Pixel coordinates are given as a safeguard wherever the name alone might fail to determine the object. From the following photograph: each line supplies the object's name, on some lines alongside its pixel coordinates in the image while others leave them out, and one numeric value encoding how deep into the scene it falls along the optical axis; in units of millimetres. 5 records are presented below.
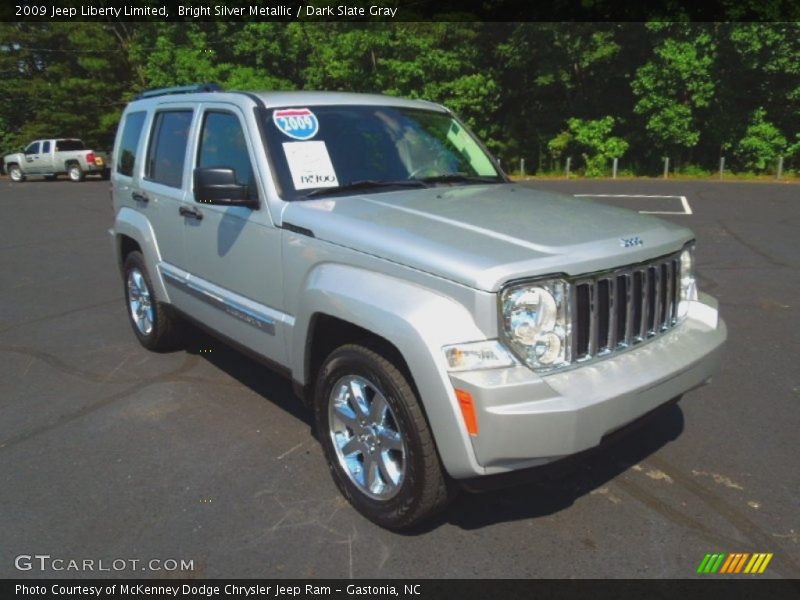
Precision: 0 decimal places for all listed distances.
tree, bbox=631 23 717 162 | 26125
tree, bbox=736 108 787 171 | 26078
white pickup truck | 27094
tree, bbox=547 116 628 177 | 29062
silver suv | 2553
